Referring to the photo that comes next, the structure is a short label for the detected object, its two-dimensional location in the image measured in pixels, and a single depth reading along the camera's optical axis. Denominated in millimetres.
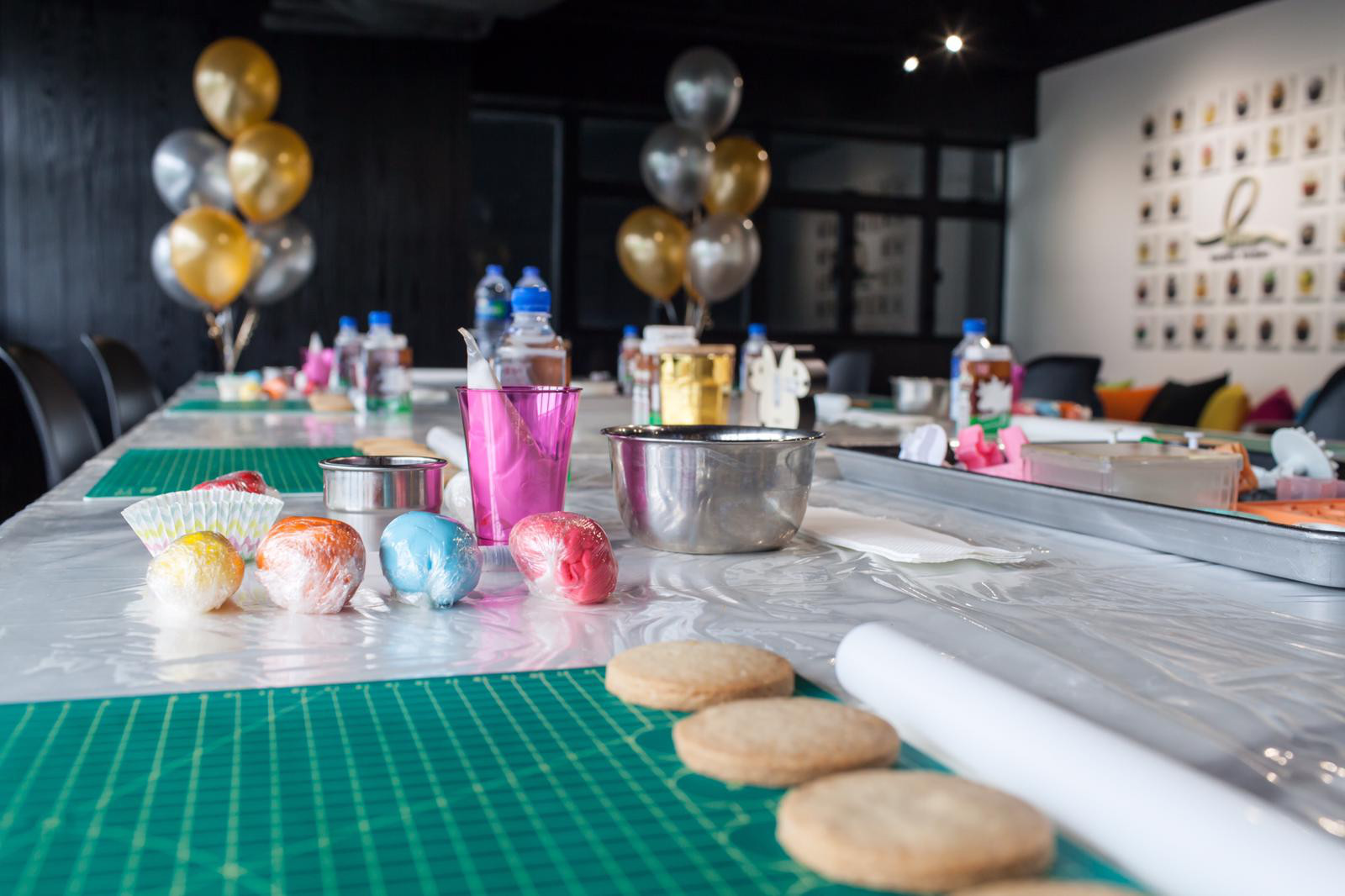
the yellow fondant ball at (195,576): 597
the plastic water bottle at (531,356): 1378
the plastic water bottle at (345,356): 3121
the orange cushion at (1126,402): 5484
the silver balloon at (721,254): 4418
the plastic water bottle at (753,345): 1899
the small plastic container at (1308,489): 1026
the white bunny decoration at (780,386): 1471
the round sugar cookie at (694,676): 452
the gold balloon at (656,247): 4750
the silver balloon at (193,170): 4617
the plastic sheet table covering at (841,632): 445
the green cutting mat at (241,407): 2357
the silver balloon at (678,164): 4586
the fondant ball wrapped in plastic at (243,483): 817
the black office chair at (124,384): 3195
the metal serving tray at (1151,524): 700
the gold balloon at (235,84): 4324
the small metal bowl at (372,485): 781
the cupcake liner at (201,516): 715
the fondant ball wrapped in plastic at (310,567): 605
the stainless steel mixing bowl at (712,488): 740
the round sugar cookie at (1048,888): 288
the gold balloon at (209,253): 3877
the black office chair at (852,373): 5363
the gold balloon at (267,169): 4227
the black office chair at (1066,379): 3711
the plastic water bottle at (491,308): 2969
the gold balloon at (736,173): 4848
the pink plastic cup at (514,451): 752
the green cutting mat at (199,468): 1124
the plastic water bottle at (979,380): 1665
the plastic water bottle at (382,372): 2133
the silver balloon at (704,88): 4617
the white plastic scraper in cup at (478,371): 749
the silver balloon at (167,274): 4621
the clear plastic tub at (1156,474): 894
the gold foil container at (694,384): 1373
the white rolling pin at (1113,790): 292
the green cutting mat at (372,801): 312
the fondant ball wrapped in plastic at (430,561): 627
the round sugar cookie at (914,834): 301
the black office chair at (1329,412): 2225
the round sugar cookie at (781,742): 374
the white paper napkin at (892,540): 762
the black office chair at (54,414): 2041
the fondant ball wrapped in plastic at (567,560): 637
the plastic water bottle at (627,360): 2889
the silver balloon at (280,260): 4824
